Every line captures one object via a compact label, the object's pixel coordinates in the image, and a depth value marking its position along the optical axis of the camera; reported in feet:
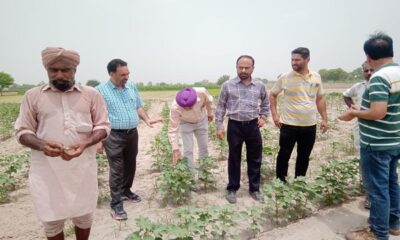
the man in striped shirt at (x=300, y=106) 13.39
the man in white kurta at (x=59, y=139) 7.68
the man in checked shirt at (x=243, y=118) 13.39
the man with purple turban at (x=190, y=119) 14.08
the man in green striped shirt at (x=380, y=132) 8.87
